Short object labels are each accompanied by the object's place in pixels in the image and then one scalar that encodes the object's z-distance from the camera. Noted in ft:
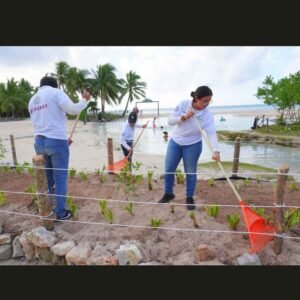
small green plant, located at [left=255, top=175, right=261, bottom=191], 15.72
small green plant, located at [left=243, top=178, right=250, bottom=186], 15.91
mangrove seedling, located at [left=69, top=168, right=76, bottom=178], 17.67
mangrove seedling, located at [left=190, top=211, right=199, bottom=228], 10.39
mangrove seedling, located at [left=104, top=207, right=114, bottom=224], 10.96
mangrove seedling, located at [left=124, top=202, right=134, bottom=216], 11.63
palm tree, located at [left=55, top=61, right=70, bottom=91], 118.93
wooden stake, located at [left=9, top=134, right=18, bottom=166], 22.35
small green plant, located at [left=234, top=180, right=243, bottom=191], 15.36
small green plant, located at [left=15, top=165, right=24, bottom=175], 18.50
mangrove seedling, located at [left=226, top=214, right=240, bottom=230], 10.05
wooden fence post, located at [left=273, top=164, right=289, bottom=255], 8.79
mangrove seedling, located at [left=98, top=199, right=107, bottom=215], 11.55
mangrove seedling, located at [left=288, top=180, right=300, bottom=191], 14.61
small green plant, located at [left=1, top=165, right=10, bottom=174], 18.73
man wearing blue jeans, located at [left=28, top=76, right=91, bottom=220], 9.96
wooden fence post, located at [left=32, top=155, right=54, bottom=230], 10.19
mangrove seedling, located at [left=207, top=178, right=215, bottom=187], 15.71
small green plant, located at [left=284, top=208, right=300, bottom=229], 9.92
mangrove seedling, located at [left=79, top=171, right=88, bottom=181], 16.96
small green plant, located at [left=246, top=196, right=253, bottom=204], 13.09
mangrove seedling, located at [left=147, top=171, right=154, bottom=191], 14.76
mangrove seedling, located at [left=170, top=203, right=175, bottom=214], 11.46
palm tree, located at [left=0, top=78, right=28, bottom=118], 125.59
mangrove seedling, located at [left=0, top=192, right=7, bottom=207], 13.00
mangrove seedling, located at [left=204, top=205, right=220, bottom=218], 10.98
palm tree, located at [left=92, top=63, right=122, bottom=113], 116.67
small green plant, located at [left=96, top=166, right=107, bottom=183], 16.50
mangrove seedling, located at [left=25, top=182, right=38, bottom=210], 12.56
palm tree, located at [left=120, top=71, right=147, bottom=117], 127.13
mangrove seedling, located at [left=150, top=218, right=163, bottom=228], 10.28
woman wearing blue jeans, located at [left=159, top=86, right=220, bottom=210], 10.28
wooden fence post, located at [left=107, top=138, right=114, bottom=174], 19.22
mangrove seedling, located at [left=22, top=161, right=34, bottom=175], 18.20
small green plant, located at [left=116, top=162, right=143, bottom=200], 14.56
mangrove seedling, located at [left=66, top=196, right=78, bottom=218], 11.56
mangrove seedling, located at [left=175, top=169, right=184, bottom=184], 15.70
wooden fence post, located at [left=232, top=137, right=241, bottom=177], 18.71
